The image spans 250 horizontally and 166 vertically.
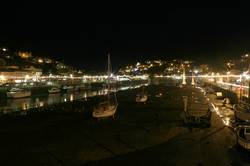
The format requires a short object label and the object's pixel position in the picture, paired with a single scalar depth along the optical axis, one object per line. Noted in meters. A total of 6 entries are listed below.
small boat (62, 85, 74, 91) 53.03
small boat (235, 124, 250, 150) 10.51
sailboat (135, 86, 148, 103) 27.32
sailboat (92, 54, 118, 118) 16.99
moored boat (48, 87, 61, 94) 46.13
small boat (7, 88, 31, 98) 36.47
